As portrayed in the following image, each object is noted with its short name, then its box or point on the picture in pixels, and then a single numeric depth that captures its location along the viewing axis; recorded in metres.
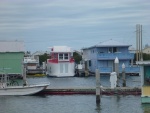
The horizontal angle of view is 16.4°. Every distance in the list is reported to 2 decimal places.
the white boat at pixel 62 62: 86.06
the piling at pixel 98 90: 38.22
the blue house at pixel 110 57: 85.94
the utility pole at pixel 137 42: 79.62
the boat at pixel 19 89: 45.28
